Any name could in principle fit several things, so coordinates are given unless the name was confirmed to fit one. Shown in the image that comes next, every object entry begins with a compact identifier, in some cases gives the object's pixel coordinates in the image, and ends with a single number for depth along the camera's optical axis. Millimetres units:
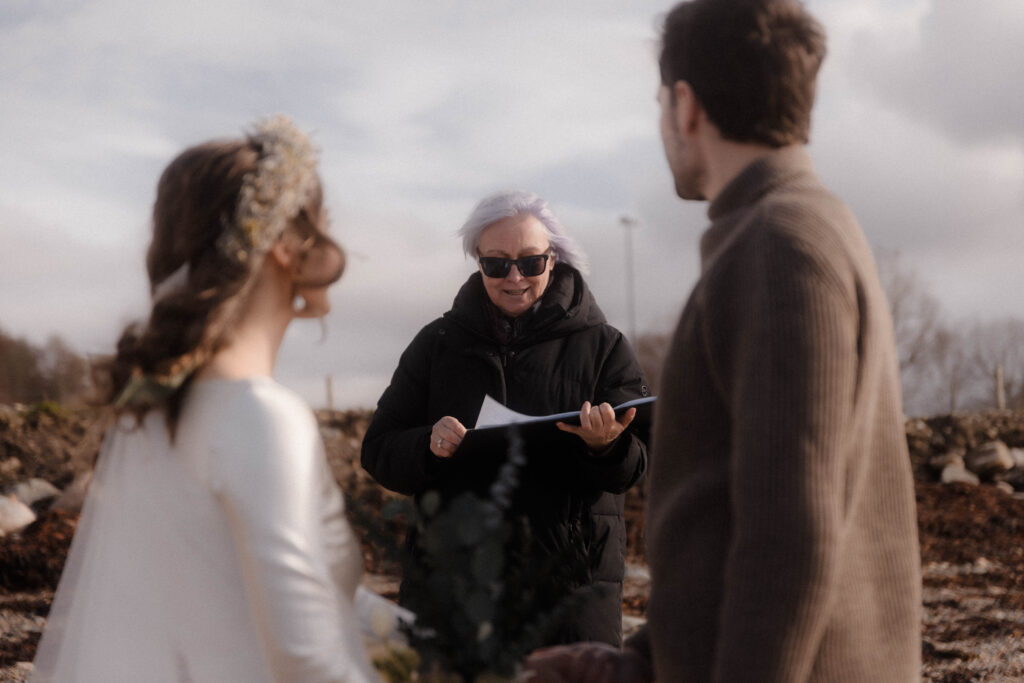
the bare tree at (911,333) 36031
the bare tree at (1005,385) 36312
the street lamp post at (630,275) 34188
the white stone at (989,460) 18141
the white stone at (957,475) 17500
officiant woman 3541
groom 1692
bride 1826
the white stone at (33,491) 12641
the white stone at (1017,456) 18844
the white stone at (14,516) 11250
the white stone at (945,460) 18000
